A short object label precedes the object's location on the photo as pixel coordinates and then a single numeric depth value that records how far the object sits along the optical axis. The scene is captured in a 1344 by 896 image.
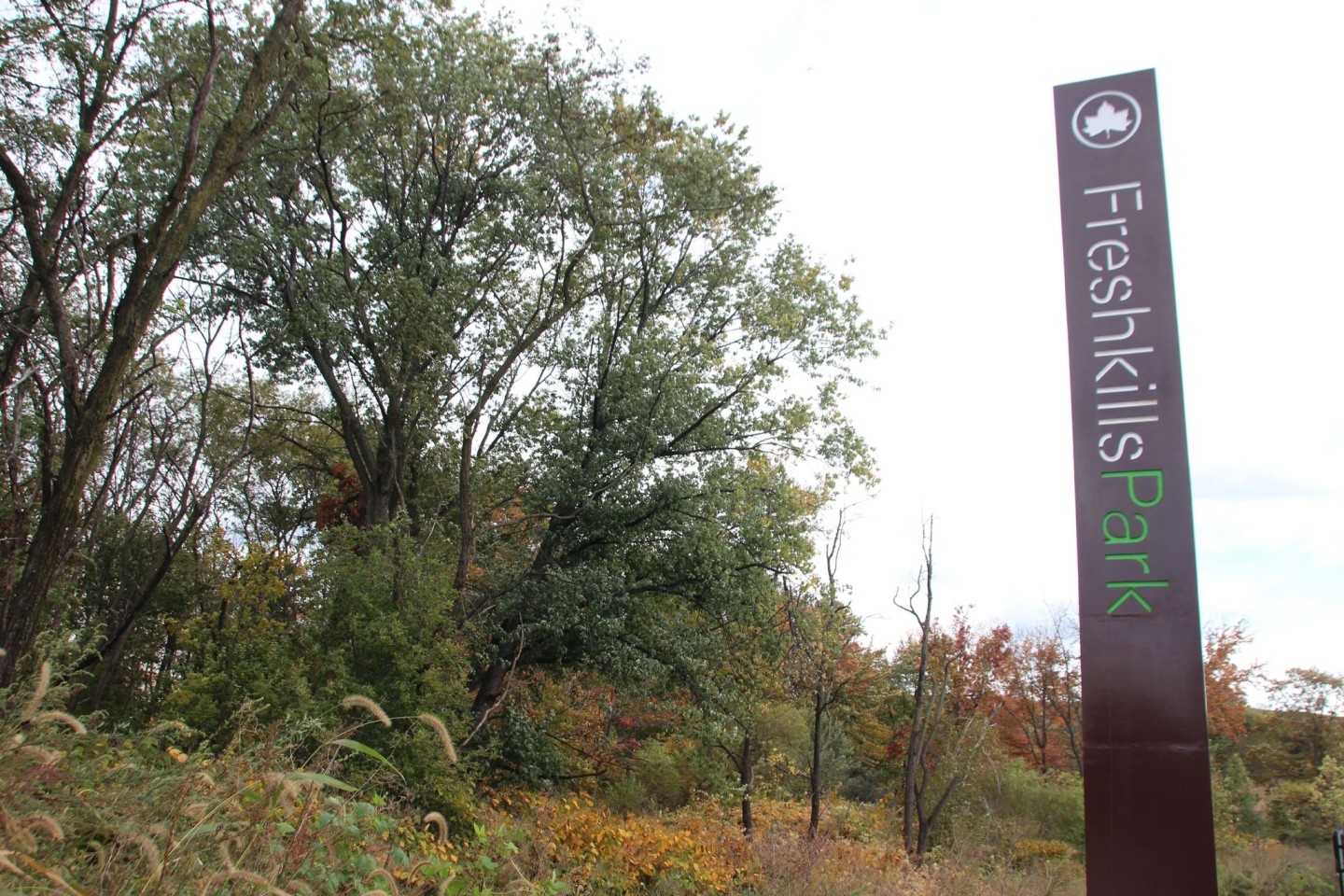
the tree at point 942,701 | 15.67
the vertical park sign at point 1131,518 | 5.91
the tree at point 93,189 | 6.11
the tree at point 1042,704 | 32.38
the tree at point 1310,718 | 27.50
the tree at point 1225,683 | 28.89
